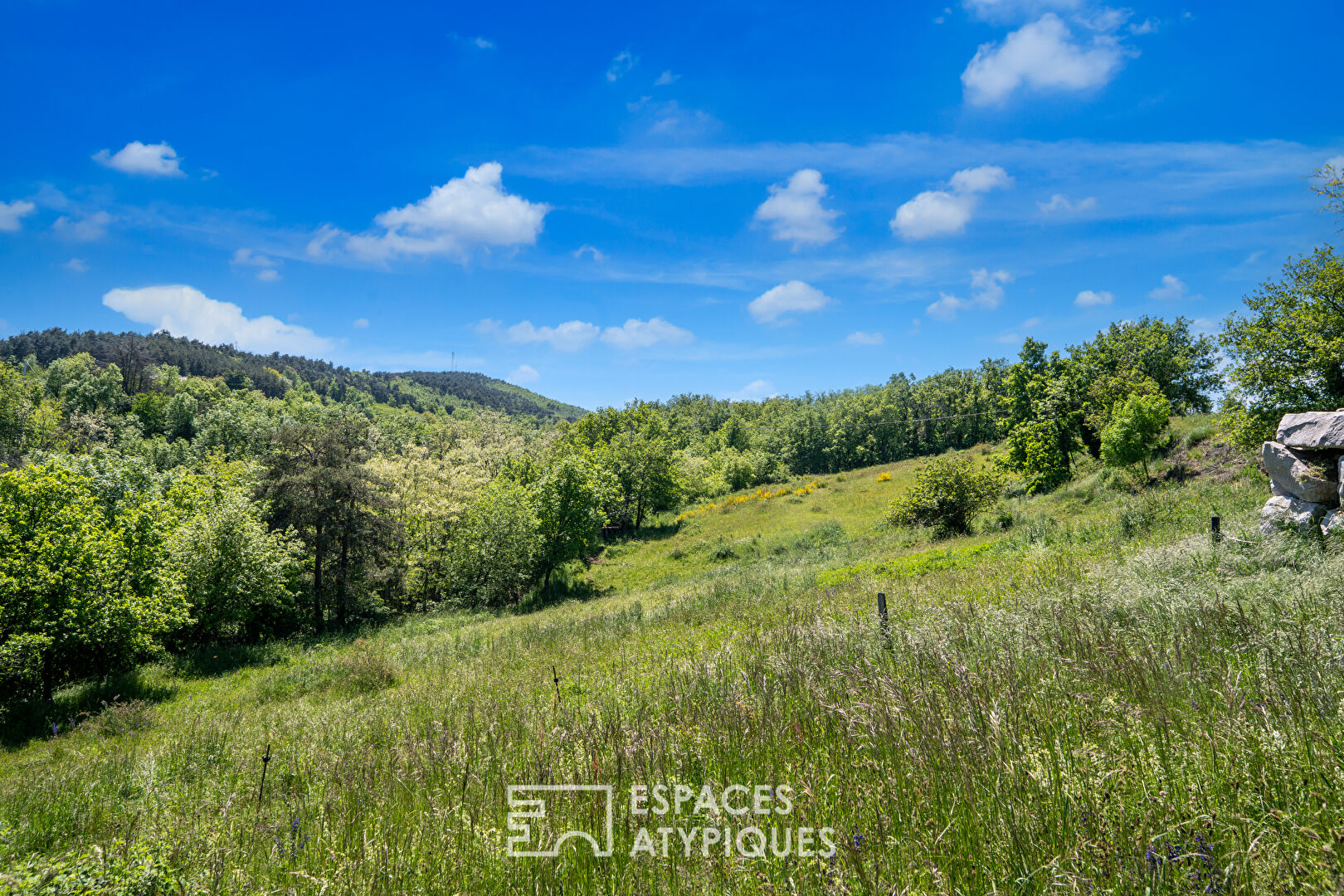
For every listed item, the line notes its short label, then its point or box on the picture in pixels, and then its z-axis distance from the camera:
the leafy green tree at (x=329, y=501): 24.81
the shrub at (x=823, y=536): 30.84
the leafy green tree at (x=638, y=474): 51.41
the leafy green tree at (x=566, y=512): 32.47
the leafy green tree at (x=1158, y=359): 34.88
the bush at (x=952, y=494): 24.03
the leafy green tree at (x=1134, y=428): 21.50
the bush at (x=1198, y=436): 23.11
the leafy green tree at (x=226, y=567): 20.52
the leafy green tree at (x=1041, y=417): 30.16
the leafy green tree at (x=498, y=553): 30.56
